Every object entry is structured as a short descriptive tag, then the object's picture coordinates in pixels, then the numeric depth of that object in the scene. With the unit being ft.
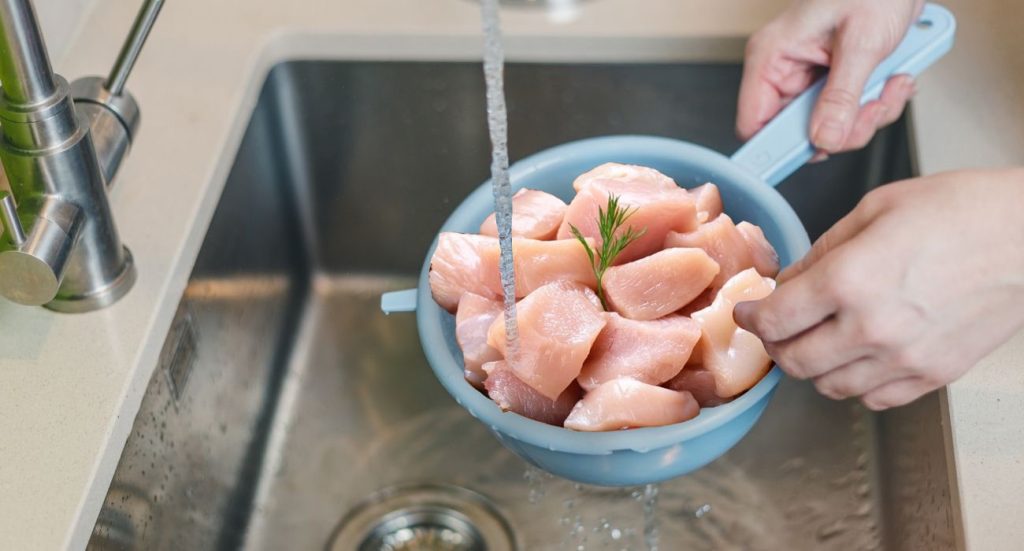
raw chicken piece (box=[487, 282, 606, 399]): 2.47
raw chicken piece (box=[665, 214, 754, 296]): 2.70
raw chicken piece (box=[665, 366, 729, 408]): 2.57
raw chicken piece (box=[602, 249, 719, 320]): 2.59
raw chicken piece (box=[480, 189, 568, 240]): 2.80
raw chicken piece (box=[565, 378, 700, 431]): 2.41
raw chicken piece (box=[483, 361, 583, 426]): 2.50
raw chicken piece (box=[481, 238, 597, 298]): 2.66
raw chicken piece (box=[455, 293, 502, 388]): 2.58
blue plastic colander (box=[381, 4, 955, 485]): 2.41
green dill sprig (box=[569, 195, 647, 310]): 2.65
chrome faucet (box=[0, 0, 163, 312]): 2.40
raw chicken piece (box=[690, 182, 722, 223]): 2.87
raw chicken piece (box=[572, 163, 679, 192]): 2.82
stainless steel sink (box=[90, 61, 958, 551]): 3.17
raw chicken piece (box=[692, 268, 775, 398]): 2.48
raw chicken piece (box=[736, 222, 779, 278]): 2.74
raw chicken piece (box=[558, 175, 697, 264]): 2.71
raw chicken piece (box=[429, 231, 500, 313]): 2.68
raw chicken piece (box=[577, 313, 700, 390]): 2.50
